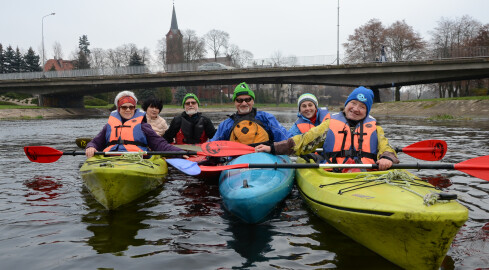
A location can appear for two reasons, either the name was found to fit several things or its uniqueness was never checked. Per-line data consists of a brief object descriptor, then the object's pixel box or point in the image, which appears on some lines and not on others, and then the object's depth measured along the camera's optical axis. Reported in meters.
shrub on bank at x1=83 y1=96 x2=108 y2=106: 51.09
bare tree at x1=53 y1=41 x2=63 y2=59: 83.00
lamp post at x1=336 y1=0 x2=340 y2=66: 33.54
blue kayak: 3.93
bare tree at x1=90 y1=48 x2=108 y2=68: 76.07
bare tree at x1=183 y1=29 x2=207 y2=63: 66.31
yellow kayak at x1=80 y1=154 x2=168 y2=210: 4.62
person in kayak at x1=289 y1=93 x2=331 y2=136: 6.86
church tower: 64.25
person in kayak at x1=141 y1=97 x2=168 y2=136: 8.41
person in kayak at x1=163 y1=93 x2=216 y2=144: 7.99
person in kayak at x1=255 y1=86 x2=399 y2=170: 4.66
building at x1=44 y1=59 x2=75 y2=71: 83.69
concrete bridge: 25.44
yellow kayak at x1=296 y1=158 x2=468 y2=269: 2.83
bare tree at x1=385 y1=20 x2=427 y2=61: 43.44
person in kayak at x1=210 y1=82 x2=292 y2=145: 5.90
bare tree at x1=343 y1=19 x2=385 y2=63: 46.22
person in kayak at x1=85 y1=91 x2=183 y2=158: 5.91
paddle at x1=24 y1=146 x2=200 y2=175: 6.14
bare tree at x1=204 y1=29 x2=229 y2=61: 66.51
